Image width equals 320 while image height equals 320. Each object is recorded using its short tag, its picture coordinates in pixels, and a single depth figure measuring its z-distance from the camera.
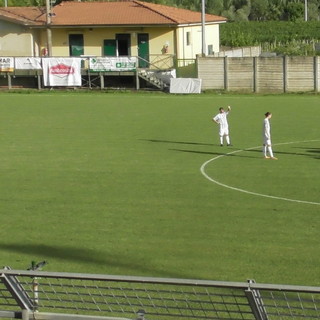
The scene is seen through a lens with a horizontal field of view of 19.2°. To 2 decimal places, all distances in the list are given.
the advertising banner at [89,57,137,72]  60.81
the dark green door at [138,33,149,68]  67.56
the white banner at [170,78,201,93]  57.75
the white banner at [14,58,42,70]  61.88
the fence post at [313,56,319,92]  55.84
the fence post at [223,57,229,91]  58.34
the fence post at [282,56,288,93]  56.50
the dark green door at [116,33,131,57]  68.00
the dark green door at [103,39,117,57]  68.00
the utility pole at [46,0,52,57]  67.19
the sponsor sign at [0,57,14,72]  62.91
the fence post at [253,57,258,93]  57.44
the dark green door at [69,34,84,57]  68.81
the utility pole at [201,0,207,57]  62.72
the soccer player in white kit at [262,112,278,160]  31.20
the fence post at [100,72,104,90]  61.06
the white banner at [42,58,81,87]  61.28
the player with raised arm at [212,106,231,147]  34.66
